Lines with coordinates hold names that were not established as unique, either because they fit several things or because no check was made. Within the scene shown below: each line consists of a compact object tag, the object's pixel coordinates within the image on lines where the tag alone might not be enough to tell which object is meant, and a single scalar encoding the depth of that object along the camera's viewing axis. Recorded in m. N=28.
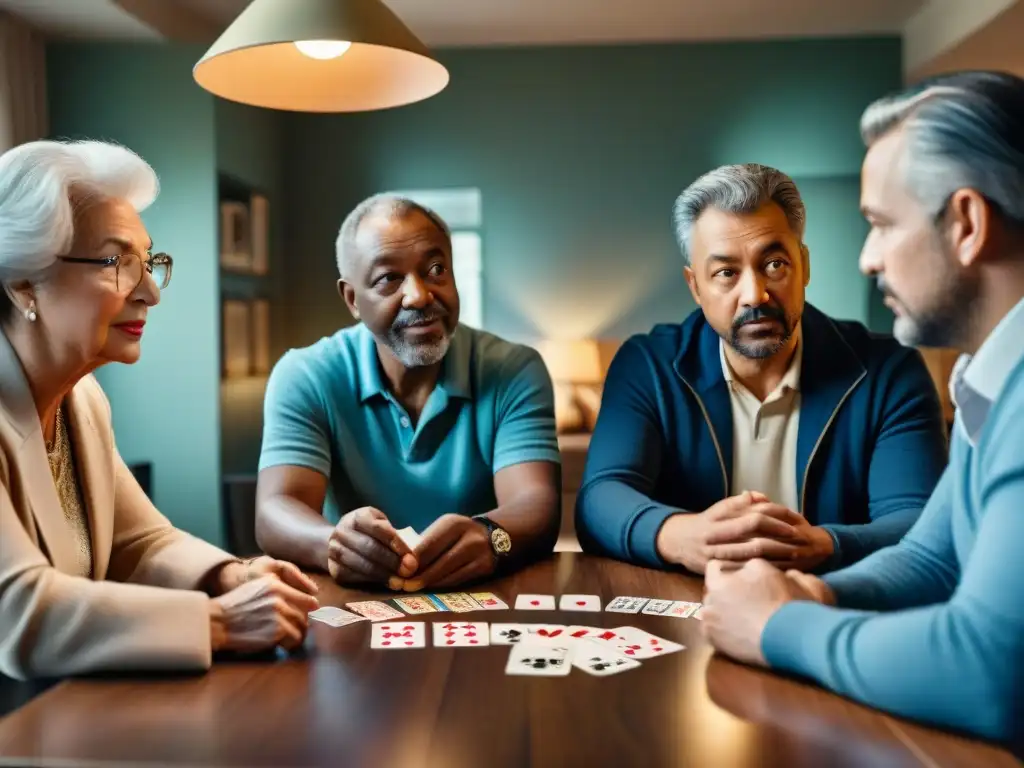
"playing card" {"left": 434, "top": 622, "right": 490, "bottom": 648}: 1.29
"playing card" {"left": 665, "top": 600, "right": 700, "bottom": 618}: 1.44
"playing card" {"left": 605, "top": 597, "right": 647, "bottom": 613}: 1.46
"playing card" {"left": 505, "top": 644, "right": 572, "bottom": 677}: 1.18
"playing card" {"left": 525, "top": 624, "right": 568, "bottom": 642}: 1.32
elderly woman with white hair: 1.17
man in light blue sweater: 0.94
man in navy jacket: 1.89
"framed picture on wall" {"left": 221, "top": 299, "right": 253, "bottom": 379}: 5.30
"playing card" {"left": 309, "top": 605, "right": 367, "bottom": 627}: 1.41
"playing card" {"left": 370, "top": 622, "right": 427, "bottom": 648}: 1.29
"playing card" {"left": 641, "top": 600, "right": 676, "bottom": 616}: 1.45
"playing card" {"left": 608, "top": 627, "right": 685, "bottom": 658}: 1.25
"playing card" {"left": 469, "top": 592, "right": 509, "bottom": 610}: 1.49
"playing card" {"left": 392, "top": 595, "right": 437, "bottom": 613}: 1.47
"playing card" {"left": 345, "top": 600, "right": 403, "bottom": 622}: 1.44
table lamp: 6.01
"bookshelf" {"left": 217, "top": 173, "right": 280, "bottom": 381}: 5.34
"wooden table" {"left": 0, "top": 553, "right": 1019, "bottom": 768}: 0.95
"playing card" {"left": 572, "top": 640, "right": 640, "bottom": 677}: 1.19
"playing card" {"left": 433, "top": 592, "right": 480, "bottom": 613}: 1.48
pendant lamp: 1.76
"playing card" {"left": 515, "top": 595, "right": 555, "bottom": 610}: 1.48
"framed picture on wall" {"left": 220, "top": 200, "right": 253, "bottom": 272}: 5.33
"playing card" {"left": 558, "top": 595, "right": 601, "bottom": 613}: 1.48
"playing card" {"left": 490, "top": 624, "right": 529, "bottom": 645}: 1.30
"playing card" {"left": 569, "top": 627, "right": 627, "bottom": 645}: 1.30
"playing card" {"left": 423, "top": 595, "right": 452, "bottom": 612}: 1.48
